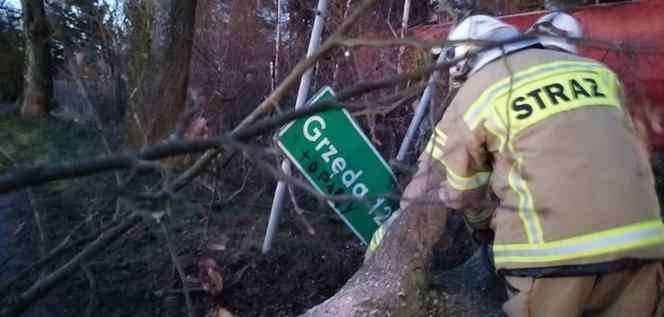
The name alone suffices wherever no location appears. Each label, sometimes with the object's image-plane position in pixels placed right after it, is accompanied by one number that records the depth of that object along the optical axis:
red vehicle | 4.93
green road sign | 3.61
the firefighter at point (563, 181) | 2.43
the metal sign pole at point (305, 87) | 3.90
